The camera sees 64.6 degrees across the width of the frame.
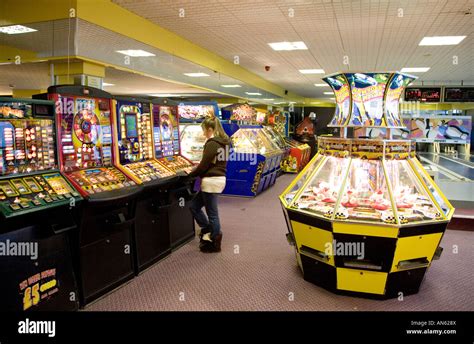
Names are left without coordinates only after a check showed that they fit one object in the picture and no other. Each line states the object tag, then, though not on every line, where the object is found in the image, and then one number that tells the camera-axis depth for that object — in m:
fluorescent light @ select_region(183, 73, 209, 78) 7.96
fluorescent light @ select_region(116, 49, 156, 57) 5.63
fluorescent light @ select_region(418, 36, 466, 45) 6.96
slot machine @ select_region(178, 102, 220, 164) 8.62
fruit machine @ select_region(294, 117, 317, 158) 15.16
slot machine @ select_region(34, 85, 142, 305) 3.14
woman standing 4.45
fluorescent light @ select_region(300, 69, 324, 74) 11.27
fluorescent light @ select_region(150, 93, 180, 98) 17.28
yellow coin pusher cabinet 3.31
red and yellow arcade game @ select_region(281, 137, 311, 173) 12.17
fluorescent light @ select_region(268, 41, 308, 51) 7.64
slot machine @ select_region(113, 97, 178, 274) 3.83
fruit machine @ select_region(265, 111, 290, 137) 13.54
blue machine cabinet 7.94
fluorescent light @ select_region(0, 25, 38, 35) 4.99
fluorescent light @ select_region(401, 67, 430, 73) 10.71
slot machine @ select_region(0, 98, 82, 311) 2.62
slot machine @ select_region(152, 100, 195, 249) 4.46
